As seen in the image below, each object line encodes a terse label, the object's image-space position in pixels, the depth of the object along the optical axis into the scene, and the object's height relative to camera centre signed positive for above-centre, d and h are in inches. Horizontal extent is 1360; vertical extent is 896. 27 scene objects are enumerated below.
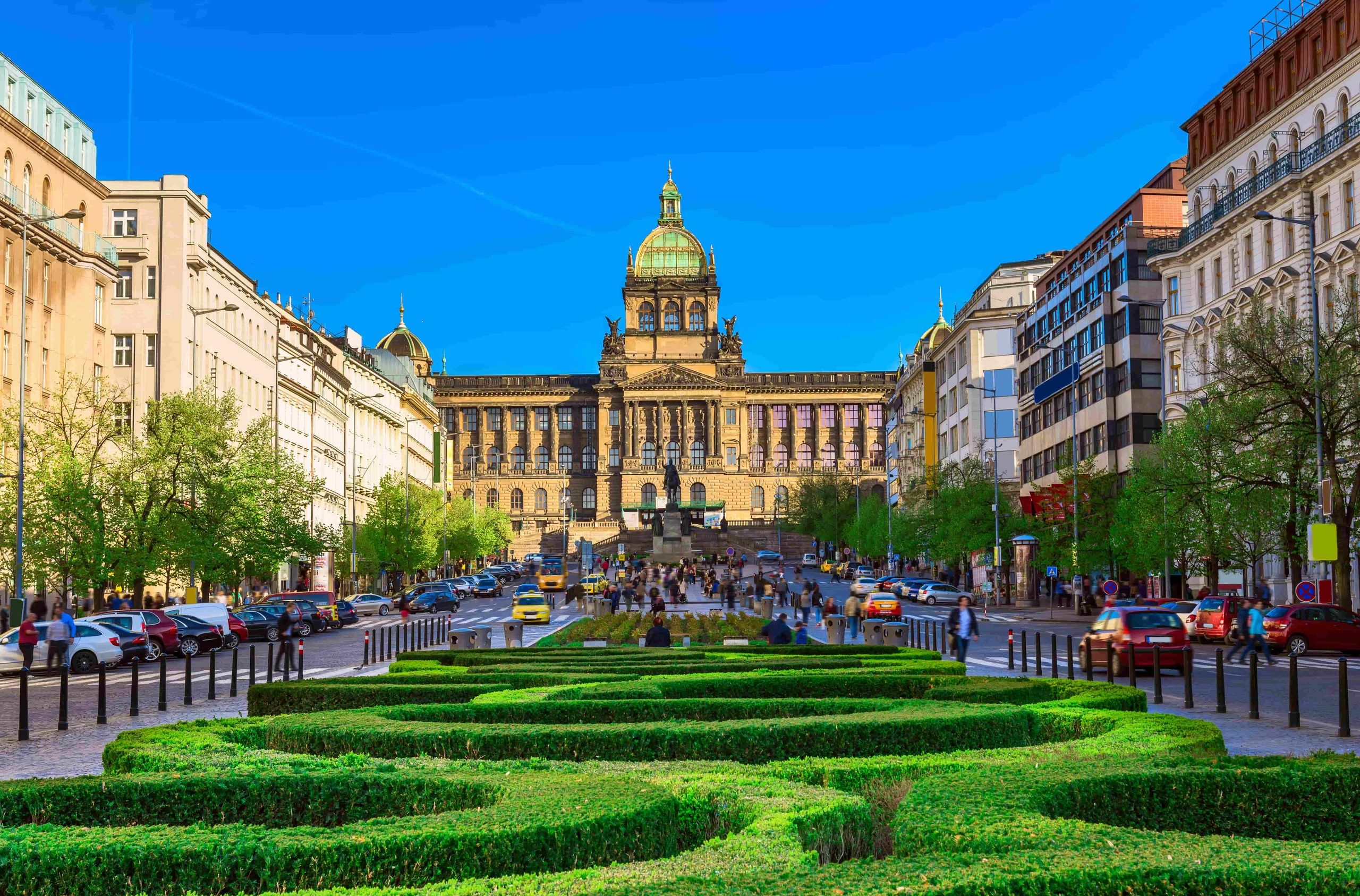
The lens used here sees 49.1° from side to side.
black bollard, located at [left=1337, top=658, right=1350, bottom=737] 749.9 -82.1
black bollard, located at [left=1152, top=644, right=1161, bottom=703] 990.4 -85.1
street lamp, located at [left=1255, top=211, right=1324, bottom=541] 1572.3 +279.3
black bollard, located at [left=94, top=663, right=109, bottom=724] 910.4 -94.9
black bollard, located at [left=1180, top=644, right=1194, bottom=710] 937.5 -77.7
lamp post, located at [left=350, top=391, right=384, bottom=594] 3506.4 +48.4
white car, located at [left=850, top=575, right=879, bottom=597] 1679.4 -71.2
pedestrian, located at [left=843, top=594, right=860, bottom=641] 1685.5 -69.3
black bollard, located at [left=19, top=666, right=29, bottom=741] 838.5 -85.7
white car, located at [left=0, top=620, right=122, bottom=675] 1467.8 -92.9
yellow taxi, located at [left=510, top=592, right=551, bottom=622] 2303.2 -91.2
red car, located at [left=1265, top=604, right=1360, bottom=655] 1496.1 -82.7
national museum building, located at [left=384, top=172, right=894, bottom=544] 7573.8 +649.1
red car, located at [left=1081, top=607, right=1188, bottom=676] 1183.6 -69.7
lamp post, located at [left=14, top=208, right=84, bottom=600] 1766.7 +244.5
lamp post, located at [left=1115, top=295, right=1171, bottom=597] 2240.4 -5.4
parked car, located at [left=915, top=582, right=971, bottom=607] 3206.2 -95.7
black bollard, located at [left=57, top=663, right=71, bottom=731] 876.0 -89.6
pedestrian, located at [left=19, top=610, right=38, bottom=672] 1352.1 -74.9
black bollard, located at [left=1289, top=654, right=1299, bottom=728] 807.7 -81.6
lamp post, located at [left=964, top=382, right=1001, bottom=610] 3062.3 +51.2
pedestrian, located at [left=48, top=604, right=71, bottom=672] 1370.6 -73.4
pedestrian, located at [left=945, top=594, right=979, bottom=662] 1238.3 -63.7
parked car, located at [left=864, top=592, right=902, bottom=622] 2443.4 -92.2
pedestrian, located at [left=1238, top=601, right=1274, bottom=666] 1218.6 -62.6
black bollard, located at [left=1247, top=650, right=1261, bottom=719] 860.0 -86.9
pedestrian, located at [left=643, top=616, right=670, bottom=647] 1221.7 -69.5
